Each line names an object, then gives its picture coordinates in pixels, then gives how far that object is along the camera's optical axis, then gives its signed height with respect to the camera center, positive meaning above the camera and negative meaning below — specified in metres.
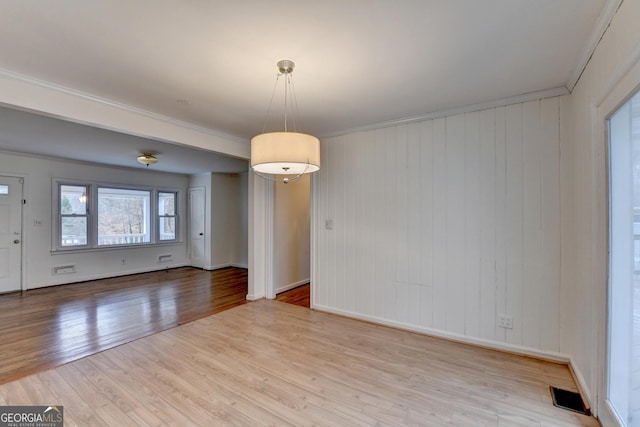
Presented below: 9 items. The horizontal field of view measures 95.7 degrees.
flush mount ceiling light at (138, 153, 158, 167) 4.84 +0.91
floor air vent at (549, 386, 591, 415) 1.96 -1.33
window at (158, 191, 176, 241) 7.05 -0.07
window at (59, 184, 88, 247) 5.60 -0.04
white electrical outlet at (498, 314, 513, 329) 2.79 -1.05
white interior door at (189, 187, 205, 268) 7.25 -0.30
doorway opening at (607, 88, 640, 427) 1.53 -0.29
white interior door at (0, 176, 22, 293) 4.90 -0.35
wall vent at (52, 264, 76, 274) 5.48 -1.08
